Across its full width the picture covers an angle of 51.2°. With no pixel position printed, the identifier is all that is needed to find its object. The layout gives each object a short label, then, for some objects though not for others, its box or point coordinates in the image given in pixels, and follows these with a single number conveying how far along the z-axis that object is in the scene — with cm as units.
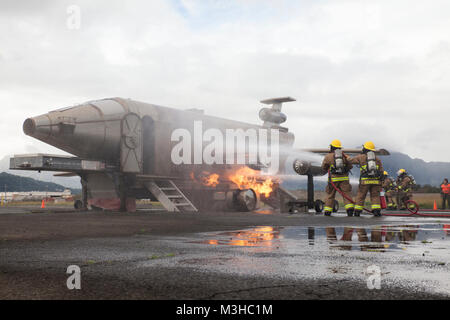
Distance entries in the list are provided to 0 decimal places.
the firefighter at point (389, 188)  2430
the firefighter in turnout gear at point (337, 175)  1558
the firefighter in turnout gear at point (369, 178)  1520
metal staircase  1802
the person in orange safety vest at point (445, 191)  2538
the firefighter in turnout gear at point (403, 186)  2288
